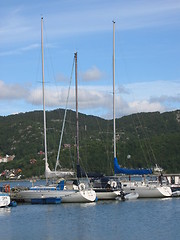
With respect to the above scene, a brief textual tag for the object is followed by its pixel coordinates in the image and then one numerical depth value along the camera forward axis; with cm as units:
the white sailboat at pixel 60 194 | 5503
